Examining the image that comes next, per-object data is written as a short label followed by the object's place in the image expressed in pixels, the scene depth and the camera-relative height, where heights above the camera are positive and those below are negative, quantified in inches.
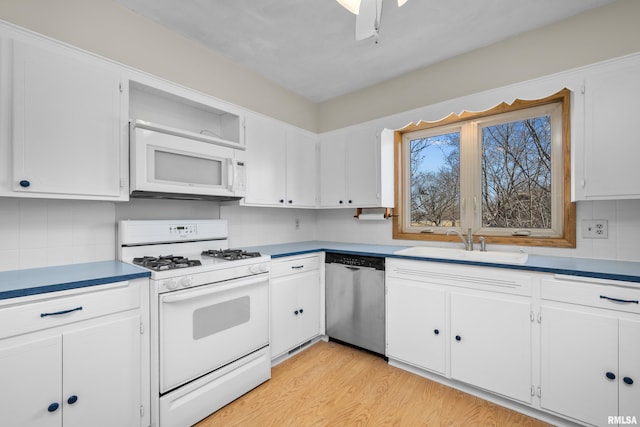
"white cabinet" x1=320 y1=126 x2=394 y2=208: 112.7 +18.9
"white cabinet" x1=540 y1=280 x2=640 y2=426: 59.1 -30.6
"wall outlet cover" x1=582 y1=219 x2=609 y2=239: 78.2 -4.5
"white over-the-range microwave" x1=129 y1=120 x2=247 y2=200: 74.0 +14.3
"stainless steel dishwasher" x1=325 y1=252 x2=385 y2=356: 97.7 -31.3
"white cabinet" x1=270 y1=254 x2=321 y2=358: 95.3 -31.4
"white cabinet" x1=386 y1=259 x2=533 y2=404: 71.8 -31.1
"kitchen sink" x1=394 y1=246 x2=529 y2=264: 81.2 -13.2
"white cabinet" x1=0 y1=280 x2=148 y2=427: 49.1 -29.3
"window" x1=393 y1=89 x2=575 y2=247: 88.1 +13.2
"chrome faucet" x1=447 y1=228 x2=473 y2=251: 98.1 -9.1
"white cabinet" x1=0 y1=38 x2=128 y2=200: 58.6 +20.2
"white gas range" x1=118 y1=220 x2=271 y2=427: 65.1 -26.7
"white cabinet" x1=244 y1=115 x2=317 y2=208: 104.6 +19.8
